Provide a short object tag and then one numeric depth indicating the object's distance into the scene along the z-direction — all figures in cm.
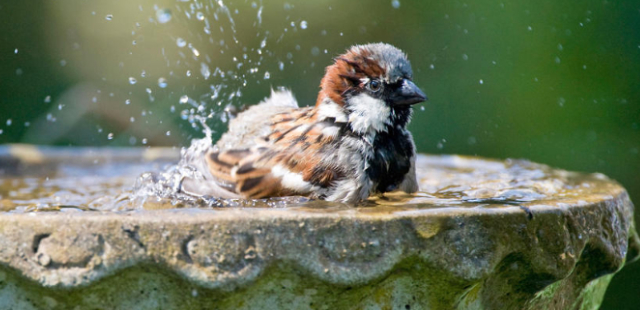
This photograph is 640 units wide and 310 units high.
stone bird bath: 227
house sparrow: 236
